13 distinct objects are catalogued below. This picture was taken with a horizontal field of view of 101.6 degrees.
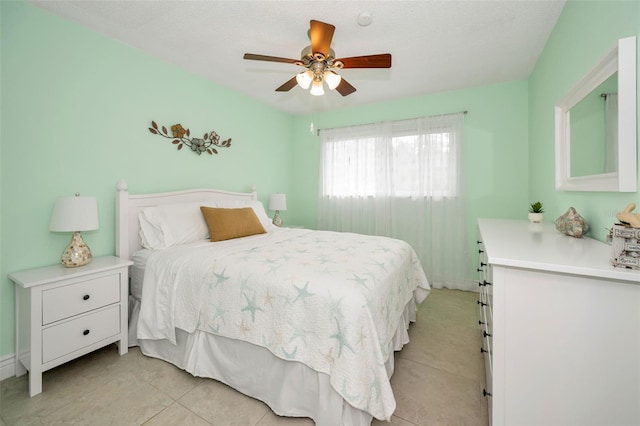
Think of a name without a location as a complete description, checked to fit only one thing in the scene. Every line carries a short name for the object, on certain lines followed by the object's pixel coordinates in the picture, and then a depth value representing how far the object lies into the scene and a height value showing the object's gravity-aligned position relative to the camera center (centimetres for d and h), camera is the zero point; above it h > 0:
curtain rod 331 +128
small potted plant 223 -2
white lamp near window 380 +14
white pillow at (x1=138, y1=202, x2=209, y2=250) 227 -12
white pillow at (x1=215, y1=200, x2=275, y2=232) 289 +7
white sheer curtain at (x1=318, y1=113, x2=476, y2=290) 337 +36
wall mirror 109 +44
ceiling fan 172 +110
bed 124 -56
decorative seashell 145 -7
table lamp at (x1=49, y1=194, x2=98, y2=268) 175 -6
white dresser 86 -45
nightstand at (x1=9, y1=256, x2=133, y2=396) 157 -66
